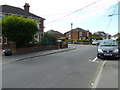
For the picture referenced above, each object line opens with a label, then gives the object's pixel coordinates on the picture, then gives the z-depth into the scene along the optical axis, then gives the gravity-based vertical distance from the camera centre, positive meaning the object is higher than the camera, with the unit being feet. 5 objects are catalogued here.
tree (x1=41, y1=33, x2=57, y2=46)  44.22 +1.62
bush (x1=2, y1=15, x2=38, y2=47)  30.43 +5.01
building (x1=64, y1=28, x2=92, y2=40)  148.61 +14.06
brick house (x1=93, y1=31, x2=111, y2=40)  207.69 +19.93
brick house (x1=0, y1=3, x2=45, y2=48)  45.53 +17.11
